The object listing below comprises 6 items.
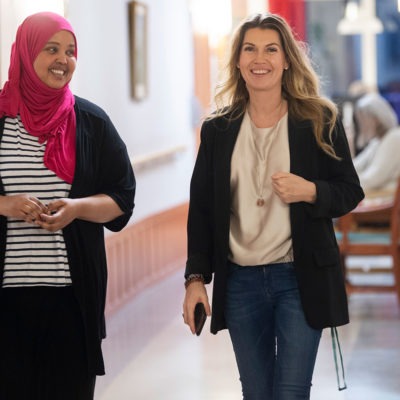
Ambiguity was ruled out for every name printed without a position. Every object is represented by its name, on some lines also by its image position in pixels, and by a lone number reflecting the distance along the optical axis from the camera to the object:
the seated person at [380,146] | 15.42
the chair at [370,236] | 14.17
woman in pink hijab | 6.40
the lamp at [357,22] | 29.00
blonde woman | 6.33
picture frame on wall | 15.04
